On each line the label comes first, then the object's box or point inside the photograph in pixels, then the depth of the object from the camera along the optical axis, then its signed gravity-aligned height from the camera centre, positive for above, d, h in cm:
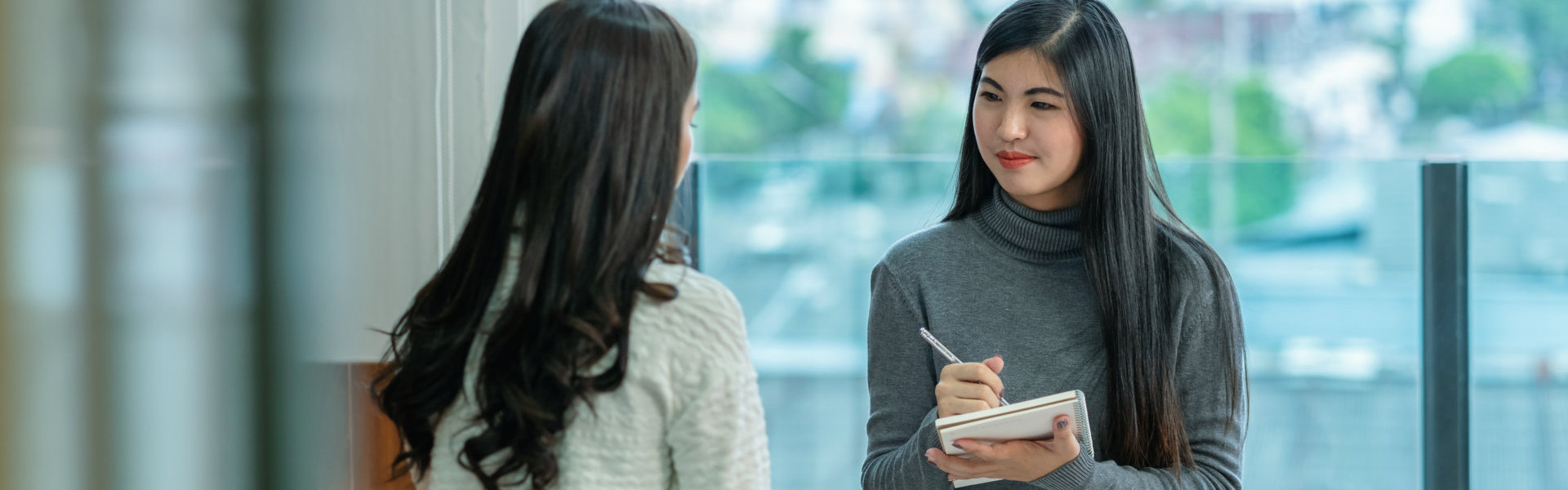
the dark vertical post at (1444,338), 381 -23
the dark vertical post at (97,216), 117 -1
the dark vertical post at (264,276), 121 -3
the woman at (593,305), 276 -9
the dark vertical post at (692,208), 381 +0
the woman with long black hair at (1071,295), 307 -11
